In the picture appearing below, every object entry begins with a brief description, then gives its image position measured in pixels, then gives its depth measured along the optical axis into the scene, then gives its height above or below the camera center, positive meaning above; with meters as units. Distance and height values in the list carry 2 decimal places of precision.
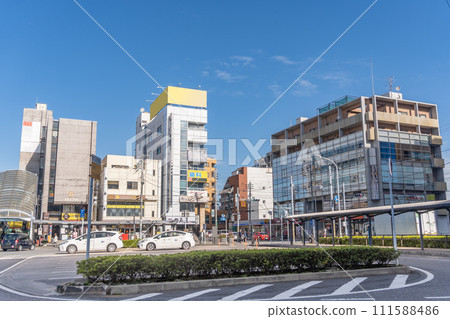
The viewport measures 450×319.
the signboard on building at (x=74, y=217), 68.91 +1.67
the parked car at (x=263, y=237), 62.45 -2.09
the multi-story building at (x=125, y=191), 65.38 +6.02
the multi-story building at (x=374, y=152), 60.47 +11.68
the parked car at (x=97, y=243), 28.94 -1.24
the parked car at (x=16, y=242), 34.94 -1.38
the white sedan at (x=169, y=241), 30.08 -1.23
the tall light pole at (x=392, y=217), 20.89 +0.17
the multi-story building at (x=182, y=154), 69.62 +13.13
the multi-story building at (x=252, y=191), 91.19 +8.15
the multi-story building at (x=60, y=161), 73.56 +13.22
